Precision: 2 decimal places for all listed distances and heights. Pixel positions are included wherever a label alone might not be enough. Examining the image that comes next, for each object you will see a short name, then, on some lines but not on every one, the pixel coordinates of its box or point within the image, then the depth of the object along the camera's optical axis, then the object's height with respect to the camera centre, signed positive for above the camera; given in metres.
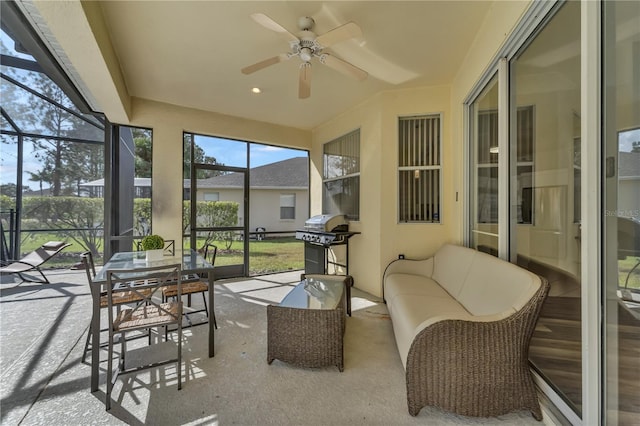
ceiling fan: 1.97 +1.45
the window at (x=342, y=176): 4.43 +0.70
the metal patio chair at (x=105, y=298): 2.01 -0.74
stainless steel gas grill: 3.91 -0.37
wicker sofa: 1.49 -0.86
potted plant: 2.41 -0.31
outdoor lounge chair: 3.88 -0.75
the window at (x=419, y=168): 3.72 +0.67
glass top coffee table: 1.99 -0.95
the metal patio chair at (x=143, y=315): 1.66 -0.78
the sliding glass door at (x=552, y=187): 1.49 +0.19
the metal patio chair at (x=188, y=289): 2.59 -0.78
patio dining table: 1.75 -0.46
